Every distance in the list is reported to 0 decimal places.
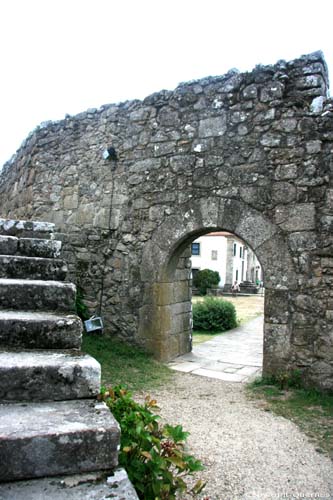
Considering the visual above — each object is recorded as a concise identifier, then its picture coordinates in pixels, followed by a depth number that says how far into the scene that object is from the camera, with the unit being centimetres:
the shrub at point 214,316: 1034
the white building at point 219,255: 3406
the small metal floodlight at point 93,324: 649
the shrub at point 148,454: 183
